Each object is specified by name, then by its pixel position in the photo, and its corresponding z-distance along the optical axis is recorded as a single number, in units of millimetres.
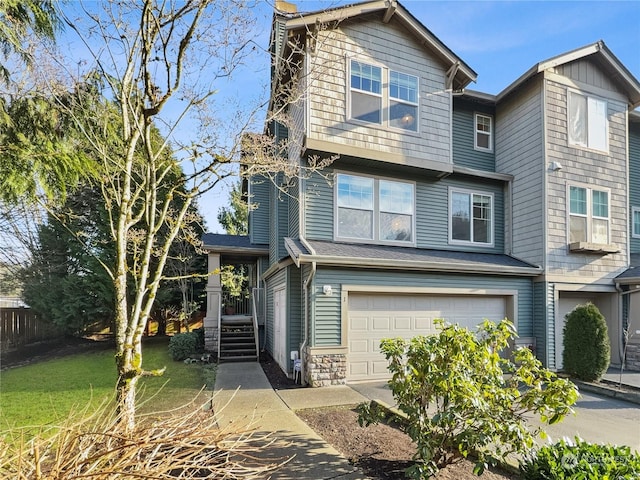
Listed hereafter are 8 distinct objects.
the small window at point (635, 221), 12422
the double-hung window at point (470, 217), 10188
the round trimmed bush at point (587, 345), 7895
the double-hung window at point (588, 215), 9836
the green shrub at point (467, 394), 3053
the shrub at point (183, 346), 10727
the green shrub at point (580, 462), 2934
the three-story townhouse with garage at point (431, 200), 7938
